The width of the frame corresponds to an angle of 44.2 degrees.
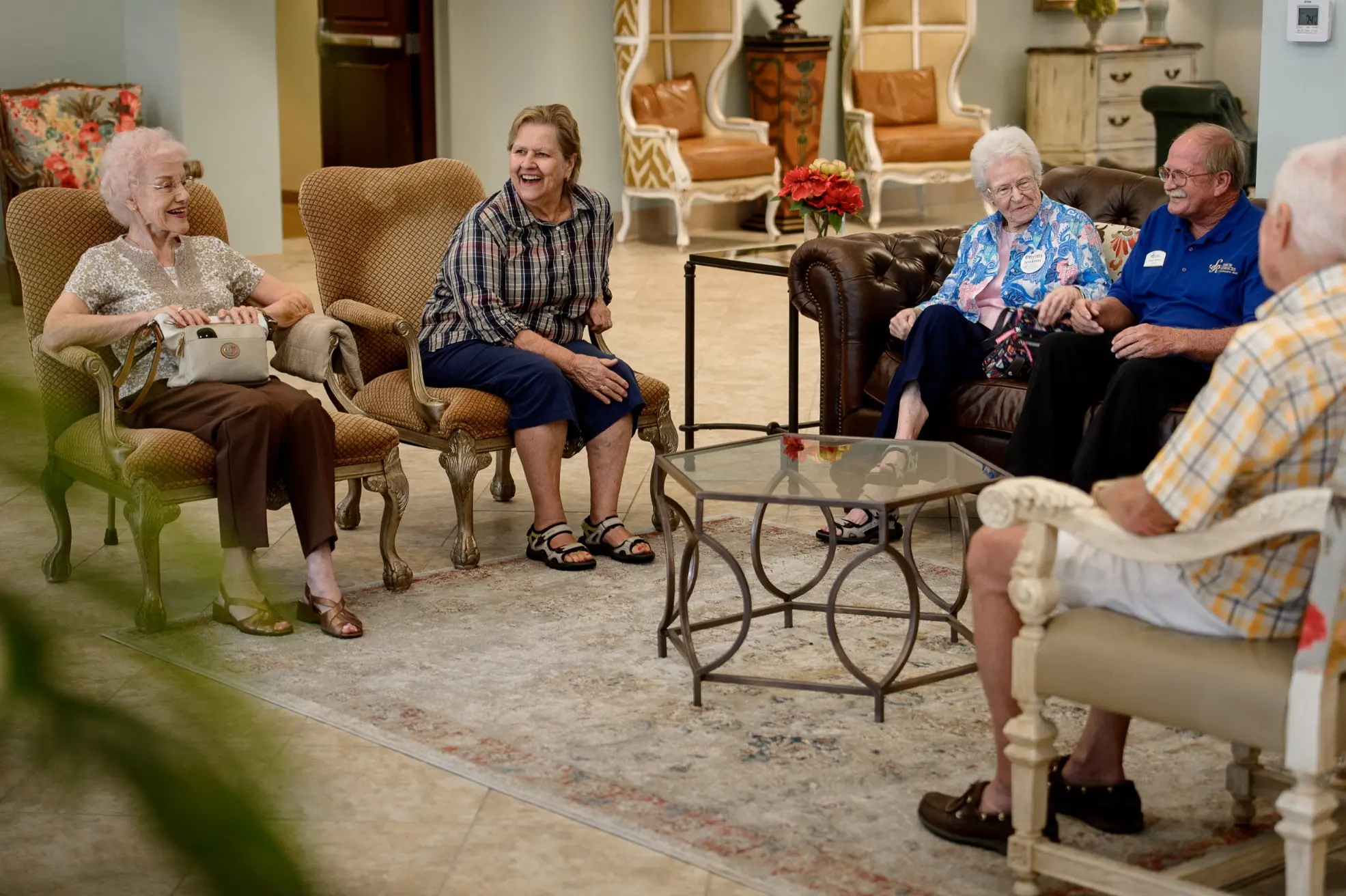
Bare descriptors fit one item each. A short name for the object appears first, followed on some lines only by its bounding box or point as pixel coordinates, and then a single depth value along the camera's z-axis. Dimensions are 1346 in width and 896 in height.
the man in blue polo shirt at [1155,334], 3.98
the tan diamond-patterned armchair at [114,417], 3.58
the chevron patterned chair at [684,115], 10.23
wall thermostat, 4.93
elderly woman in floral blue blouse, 4.34
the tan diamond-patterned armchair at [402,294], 4.23
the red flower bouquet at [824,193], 5.21
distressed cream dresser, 12.24
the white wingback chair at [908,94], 11.12
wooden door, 10.83
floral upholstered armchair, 8.18
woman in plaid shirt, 4.25
